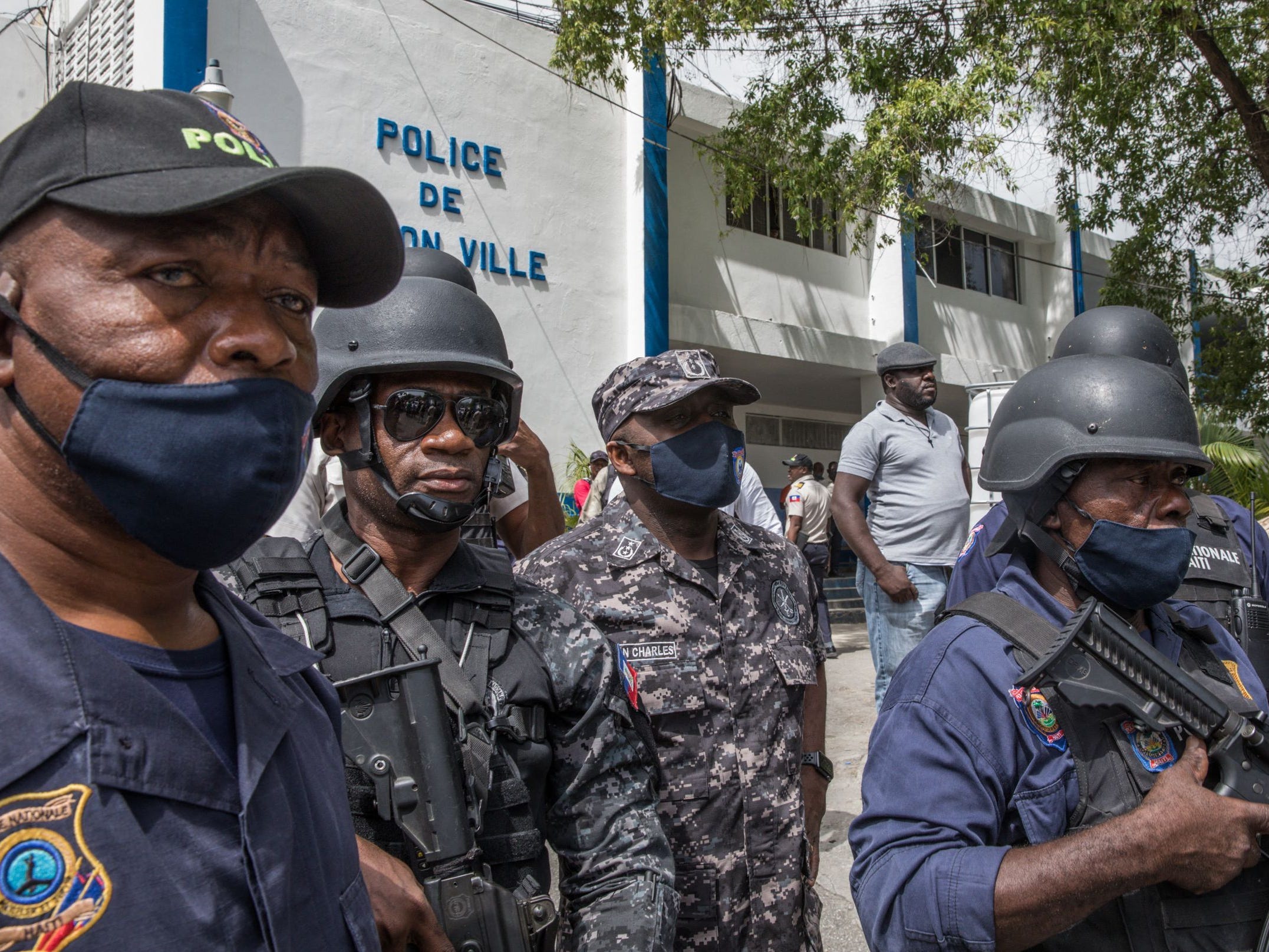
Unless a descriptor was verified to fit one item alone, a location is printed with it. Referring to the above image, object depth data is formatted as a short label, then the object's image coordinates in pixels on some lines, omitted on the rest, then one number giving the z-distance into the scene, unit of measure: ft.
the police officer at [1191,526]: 10.23
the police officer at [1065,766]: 5.17
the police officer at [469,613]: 5.65
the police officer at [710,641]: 7.75
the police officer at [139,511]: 3.01
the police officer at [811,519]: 30.42
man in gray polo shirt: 16.06
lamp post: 18.08
